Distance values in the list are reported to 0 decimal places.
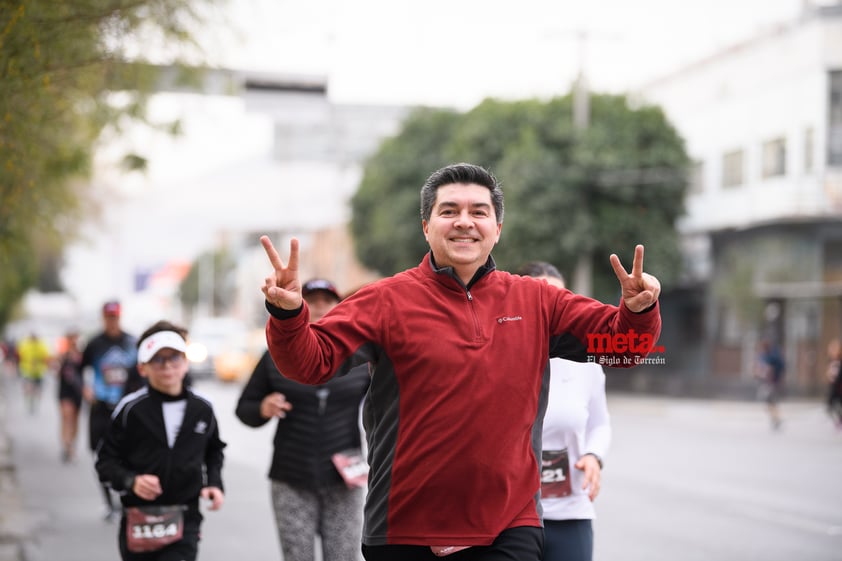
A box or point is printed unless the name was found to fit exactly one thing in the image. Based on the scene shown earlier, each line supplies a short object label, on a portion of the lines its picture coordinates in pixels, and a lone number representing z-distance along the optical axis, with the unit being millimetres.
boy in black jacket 9361
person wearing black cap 10259
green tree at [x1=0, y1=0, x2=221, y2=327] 9999
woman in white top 8793
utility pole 57950
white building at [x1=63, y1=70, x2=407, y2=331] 20320
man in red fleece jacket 5846
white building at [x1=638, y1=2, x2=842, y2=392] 57293
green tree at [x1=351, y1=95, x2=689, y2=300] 60472
